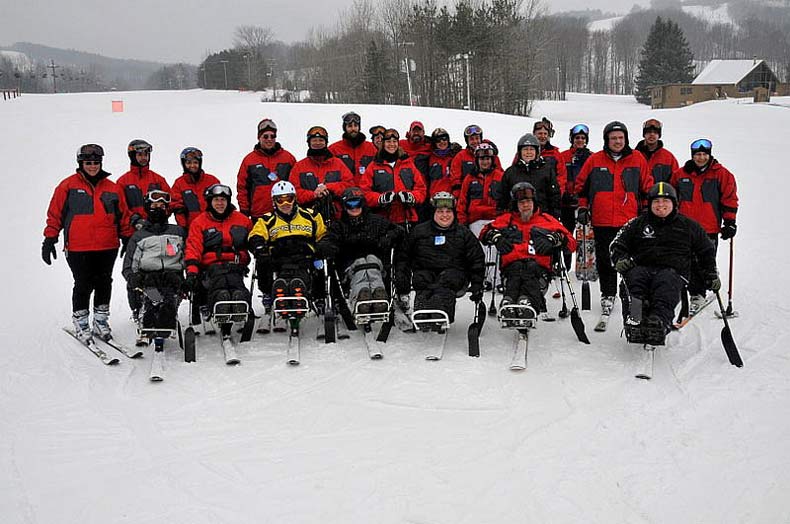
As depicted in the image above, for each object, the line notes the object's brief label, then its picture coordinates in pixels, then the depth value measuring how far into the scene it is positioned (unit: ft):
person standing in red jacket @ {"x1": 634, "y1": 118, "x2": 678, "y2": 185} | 20.42
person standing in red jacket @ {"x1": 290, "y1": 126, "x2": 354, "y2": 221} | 19.71
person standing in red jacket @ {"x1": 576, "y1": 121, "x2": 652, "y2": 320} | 18.80
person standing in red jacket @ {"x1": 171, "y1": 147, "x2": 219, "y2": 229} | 19.50
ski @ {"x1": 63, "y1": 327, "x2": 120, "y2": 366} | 16.43
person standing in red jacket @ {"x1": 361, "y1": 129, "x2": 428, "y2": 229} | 20.20
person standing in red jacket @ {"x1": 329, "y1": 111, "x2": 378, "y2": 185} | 21.42
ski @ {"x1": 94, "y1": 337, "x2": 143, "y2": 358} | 16.91
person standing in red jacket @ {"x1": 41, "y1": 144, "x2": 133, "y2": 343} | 17.30
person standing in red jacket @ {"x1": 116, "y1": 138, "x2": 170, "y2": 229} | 19.20
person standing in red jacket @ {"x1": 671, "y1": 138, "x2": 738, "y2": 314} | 18.85
